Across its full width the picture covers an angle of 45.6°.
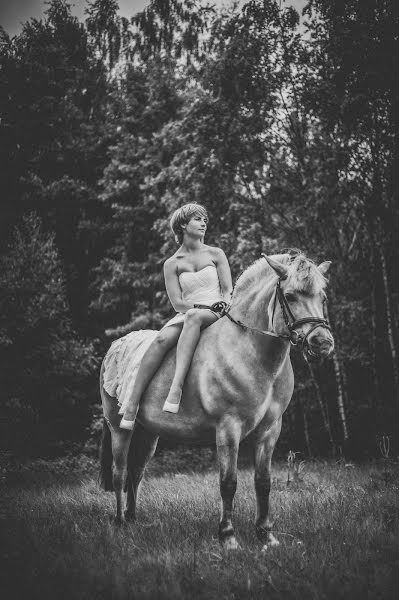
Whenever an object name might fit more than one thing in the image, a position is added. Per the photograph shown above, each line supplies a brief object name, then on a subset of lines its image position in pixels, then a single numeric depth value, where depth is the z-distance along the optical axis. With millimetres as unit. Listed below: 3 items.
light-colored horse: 3680
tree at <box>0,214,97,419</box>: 14961
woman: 4578
